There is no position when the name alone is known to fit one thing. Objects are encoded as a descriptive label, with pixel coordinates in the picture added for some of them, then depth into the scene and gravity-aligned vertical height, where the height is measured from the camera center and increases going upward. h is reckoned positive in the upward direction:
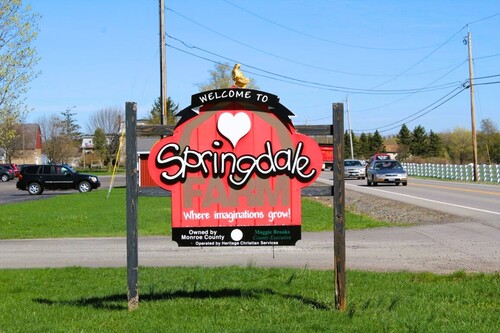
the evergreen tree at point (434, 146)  117.61 +4.17
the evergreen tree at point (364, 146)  130.12 +4.99
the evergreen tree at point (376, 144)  128.62 +5.23
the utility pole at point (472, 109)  49.78 +4.43
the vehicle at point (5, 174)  73.02 +0.68
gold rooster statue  8.89 +1.25
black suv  43.44 -0.01
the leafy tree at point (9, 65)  18.33 +3.08
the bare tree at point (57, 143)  103.94 +5.69
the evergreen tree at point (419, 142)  119.19 +4.94
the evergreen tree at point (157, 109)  113.78 +11.99
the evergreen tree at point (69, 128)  123.79 +9.48
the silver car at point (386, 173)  42.56 -0.09
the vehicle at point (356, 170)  57.75 +0.18
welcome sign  7.74 +0.07
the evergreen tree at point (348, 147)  126.72 +4.73
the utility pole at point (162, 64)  34.06 +5.57
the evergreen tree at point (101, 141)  111.38 +6.01
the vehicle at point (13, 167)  75.29 +1.45
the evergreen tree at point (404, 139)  119.40 +5.63
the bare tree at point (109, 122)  116.62 +9.58
